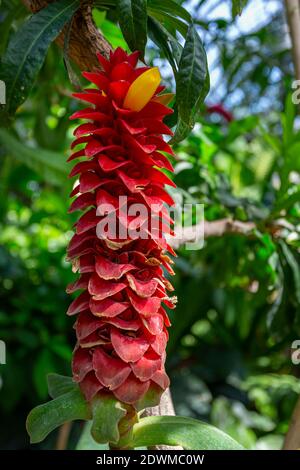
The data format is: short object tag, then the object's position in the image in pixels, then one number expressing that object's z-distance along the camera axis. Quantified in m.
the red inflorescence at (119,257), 0.67
